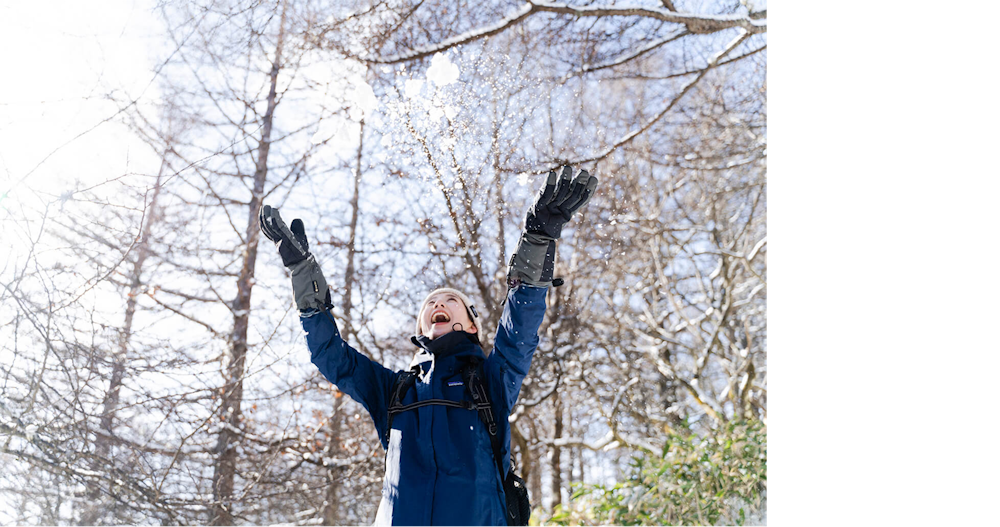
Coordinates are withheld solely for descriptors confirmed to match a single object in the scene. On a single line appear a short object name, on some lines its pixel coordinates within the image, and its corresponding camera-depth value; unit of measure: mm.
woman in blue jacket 1669
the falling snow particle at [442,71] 3738
